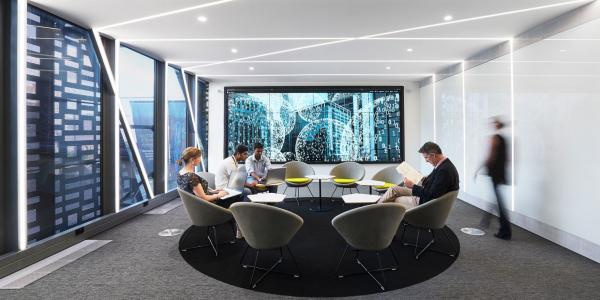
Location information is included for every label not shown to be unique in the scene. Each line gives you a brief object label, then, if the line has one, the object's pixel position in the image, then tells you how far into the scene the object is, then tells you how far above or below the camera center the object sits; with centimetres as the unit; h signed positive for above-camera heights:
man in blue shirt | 602 -30
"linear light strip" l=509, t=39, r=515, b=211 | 501 +45
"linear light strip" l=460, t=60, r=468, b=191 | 666 +60
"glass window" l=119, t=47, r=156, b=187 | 567 +106
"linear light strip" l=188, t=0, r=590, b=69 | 389 +178
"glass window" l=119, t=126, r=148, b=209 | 555 -46
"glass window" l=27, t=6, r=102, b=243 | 378 +37
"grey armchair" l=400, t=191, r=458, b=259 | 355 -69
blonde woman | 394 -29
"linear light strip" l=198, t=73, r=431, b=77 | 817 +197
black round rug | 301 -124
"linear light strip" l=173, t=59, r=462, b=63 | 668 +191
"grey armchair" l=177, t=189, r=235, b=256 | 370 -69
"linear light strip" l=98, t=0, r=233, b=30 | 380 +179
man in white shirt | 501 -29
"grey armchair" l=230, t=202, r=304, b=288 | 294 -68
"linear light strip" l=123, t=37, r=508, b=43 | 515 +183
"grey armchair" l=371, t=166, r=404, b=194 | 634 -49
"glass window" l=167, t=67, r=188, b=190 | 731 +78
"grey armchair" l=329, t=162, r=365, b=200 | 698 -45
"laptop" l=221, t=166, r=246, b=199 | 493 -42
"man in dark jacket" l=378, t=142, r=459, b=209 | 380 -43
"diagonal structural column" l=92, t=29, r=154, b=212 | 484 +84
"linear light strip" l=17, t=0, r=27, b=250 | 346 +38
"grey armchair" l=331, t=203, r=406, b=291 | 286 -67
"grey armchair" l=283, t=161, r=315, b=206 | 714 -42
